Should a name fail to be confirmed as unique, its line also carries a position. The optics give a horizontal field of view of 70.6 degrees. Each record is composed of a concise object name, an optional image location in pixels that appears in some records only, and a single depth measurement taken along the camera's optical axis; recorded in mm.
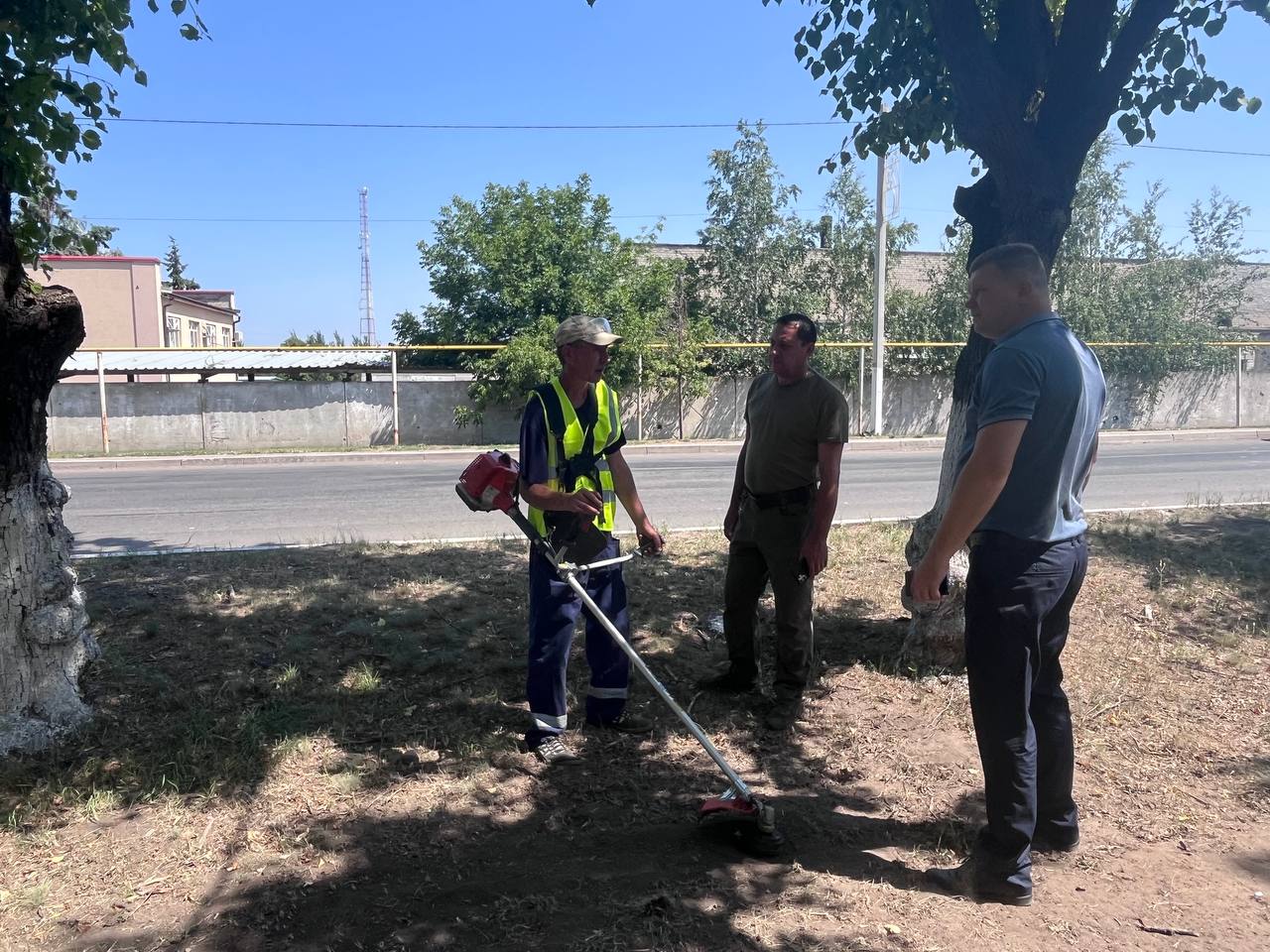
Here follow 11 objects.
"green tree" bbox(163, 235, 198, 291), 64312
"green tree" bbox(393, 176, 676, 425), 20094
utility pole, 18844
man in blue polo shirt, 2639
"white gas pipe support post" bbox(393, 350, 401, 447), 21078
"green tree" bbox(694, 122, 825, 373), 24312
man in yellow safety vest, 3639
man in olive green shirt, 3961
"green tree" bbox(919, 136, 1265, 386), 24422
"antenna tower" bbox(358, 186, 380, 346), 53859
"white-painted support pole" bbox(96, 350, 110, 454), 19562
